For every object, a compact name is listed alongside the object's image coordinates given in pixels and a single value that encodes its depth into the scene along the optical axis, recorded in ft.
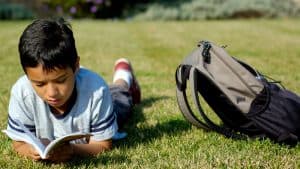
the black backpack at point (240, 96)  11.89
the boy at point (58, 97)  10.42
